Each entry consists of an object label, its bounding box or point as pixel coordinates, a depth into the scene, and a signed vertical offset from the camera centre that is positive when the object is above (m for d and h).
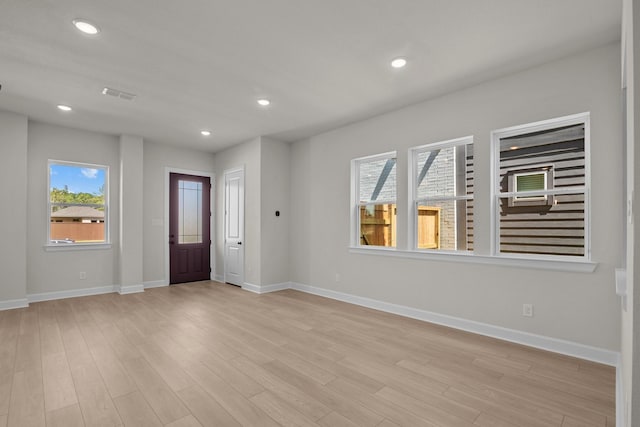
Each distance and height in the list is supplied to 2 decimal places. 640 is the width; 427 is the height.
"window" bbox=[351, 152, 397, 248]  4.75 +0.19
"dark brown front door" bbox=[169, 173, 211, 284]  6.63 -0.34
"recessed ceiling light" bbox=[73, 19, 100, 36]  2.53 +1.53
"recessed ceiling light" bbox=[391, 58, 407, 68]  3.13 +1.53
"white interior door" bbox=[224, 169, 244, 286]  6.32 -0.30
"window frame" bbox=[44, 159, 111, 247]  5.23 -0.07
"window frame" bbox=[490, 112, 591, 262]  3.01 +0.28
